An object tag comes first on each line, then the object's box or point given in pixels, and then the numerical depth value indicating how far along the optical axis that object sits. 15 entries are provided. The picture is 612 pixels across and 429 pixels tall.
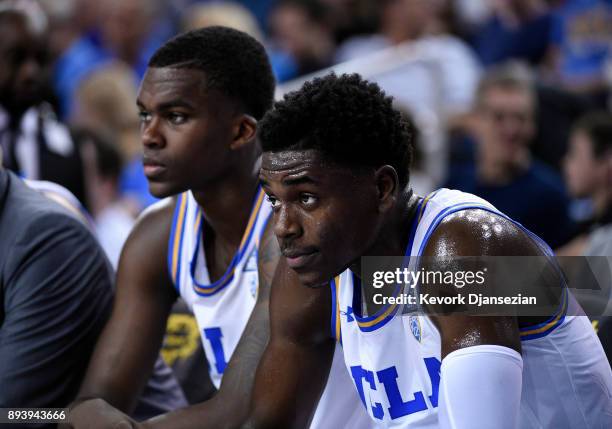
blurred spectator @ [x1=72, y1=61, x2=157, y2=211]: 12.67
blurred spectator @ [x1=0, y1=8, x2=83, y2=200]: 9.48
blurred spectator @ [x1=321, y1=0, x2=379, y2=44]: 16.91
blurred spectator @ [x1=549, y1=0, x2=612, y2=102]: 14.09
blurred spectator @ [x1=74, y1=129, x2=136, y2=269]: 11.20
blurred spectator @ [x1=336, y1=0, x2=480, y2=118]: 14.58
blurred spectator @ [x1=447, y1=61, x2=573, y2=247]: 11.29
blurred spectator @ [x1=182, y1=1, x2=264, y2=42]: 13.70
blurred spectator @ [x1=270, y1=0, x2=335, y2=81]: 15.39
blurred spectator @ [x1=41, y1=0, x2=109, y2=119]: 15.92
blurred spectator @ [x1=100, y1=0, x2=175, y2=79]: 15.48
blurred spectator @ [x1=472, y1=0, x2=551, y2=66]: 14.48
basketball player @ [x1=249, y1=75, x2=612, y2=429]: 4.50
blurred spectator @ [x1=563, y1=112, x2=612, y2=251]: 10.52
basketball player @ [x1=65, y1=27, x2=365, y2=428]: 6.17
